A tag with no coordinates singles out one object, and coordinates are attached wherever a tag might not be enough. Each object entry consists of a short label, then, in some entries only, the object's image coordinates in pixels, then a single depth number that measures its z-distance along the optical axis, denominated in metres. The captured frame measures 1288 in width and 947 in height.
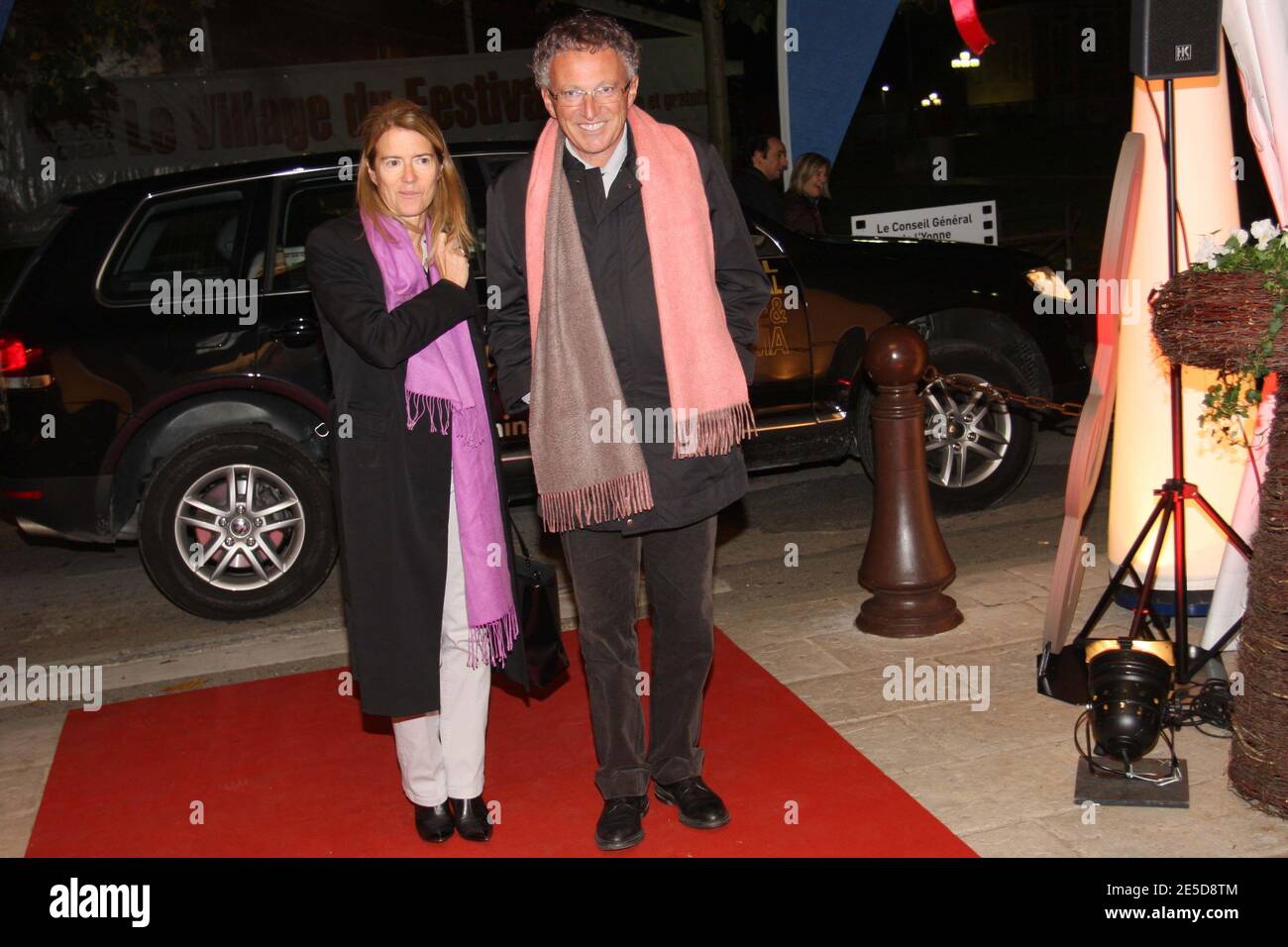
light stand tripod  4.20
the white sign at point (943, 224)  10.28
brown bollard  5.22
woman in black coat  3.51
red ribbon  7.69
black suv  5.97
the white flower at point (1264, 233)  3.66
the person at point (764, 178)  9.28
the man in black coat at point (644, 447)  3.46
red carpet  3.84
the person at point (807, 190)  9.81
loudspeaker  4.14
